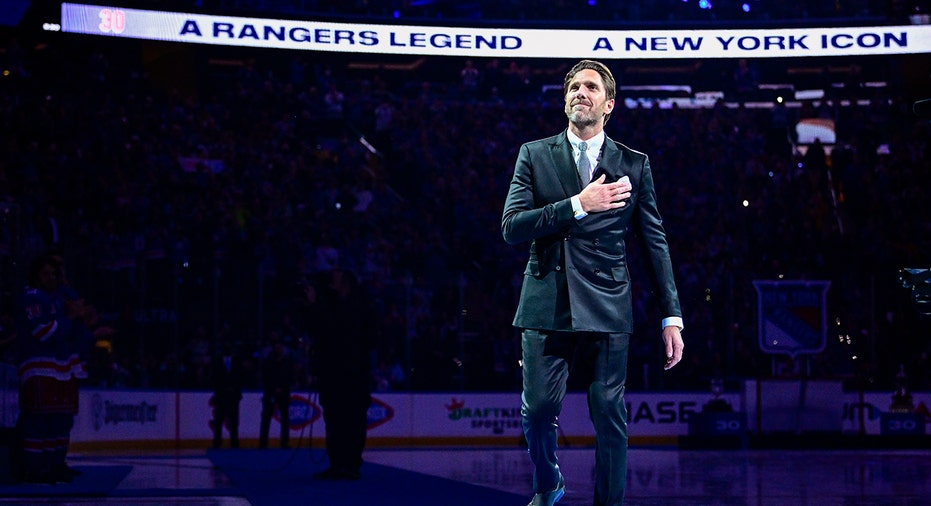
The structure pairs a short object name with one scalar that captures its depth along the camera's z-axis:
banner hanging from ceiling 26.73
